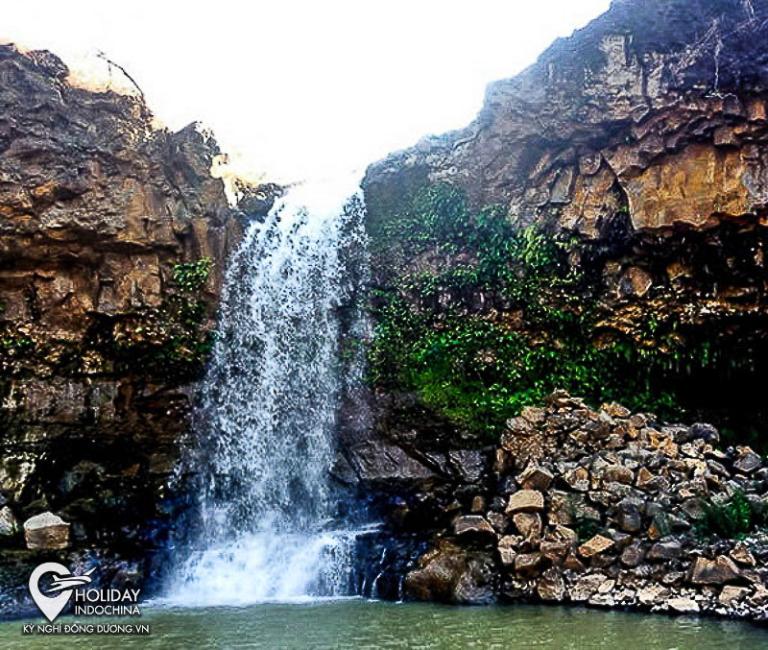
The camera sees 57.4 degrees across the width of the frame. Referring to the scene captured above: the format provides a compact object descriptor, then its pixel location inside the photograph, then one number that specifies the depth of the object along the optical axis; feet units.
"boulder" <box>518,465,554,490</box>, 32.68
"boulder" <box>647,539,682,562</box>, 28.02
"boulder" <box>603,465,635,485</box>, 32.12
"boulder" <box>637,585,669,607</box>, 26.71
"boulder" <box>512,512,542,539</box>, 31.32
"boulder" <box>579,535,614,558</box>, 29.43
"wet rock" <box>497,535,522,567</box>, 30.76
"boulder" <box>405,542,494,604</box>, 30.30
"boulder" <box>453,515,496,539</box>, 32.66
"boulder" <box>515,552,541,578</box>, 30.07
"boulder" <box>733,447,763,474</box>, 33.22
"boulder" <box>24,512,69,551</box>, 35.86
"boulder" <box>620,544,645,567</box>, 28.63
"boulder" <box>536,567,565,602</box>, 28.89
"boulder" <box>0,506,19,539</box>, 35.88
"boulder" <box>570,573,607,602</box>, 28.37
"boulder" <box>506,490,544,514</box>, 31.91
